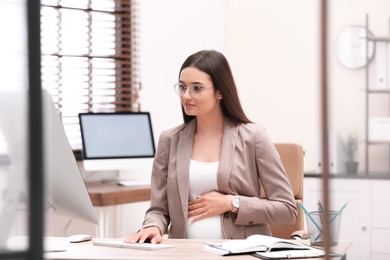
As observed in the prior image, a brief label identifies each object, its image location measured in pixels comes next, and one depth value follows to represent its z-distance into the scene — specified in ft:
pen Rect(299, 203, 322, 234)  10.65
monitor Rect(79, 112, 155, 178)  19.72
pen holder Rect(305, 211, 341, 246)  10.67
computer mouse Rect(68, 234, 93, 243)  11.23
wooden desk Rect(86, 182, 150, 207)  17.96
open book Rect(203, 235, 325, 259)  9.95
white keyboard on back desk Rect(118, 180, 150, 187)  19.70
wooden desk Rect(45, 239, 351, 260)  9.79
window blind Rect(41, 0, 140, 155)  21.36
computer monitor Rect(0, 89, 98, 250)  8.55
